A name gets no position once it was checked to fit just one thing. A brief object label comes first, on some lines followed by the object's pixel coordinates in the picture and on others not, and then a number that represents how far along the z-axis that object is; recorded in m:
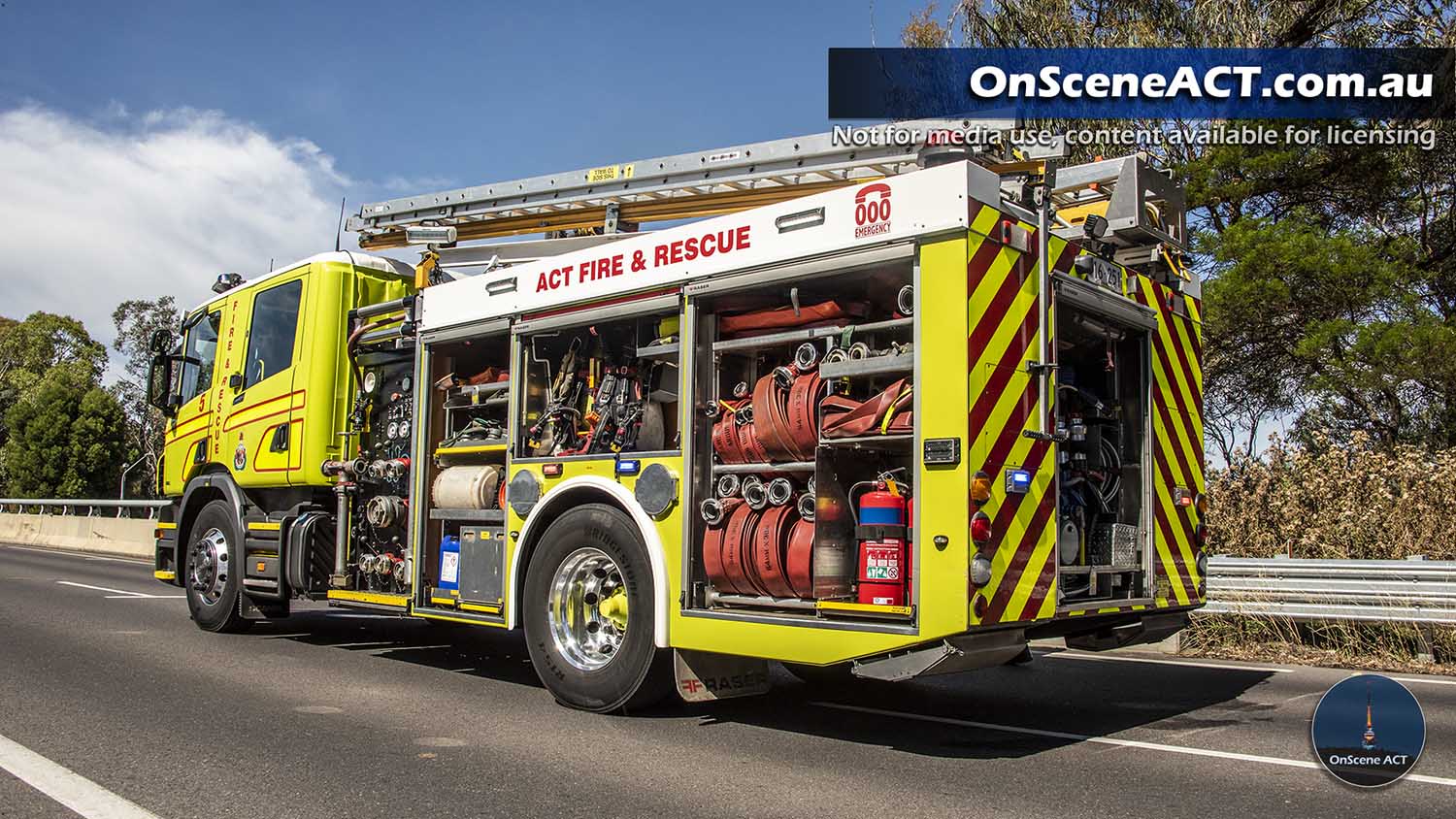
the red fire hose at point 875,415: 5.59
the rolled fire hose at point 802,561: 5.89
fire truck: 5.47
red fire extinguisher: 5.44
